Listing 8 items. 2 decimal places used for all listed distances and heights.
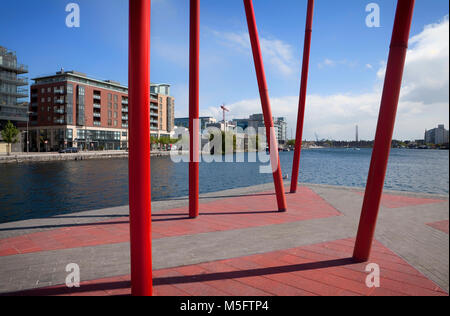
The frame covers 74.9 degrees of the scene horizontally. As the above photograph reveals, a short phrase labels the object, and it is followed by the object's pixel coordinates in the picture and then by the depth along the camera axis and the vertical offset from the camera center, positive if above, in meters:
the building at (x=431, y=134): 76.38 +3.21
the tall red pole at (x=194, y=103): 6.89 +1.01
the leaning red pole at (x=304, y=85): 10.14 +2.15
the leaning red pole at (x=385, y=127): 4.10 +0.28
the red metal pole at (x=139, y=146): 3.04 -0.02
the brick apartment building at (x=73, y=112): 70.75 +7.92
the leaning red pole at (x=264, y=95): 7.57 +1.35
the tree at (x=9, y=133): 53.03 +1.97
